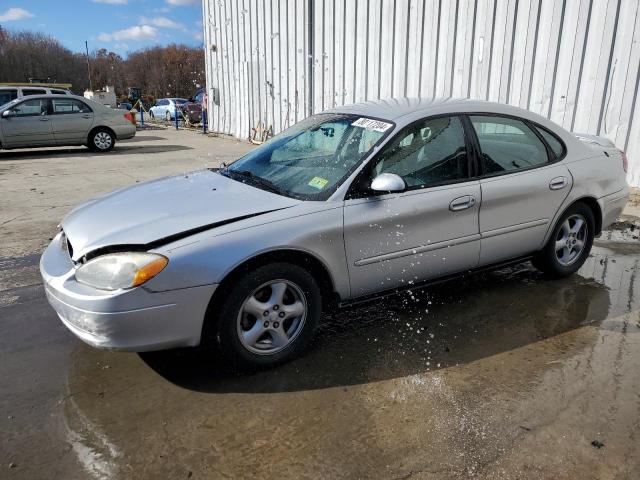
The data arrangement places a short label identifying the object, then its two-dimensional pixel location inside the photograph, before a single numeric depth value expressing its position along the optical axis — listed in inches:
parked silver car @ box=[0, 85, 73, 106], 593.6
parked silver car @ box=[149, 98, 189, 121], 1151.0
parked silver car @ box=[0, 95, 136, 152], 486.0
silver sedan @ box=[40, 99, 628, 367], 104.3
